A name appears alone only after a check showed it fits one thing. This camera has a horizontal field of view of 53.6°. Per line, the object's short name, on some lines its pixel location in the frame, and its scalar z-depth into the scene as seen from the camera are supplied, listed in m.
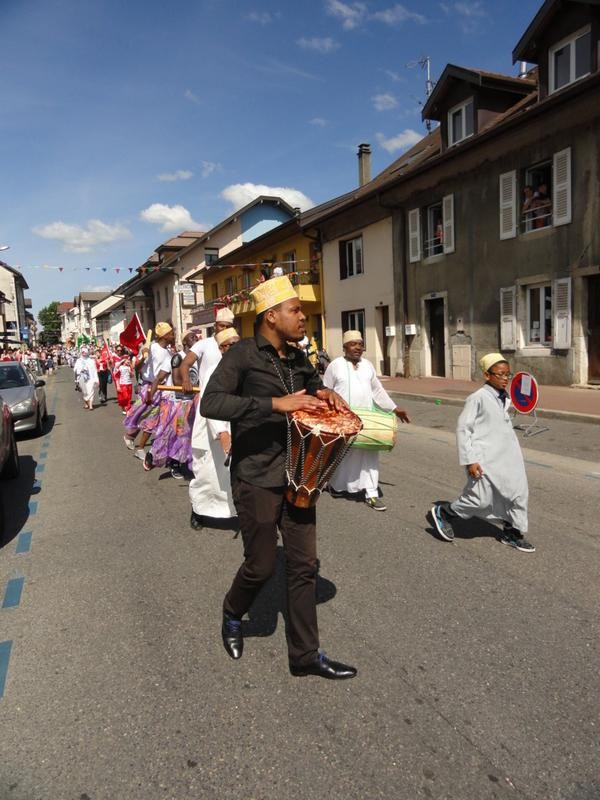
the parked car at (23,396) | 11.30
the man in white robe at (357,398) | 5.81
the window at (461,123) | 17.72
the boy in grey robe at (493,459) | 4.43
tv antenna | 27.24
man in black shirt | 2.86
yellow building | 26.84
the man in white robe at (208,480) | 5.12
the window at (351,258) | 23.94
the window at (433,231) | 19.20
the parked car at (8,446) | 6.07
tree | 149.00
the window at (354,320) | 23.86
